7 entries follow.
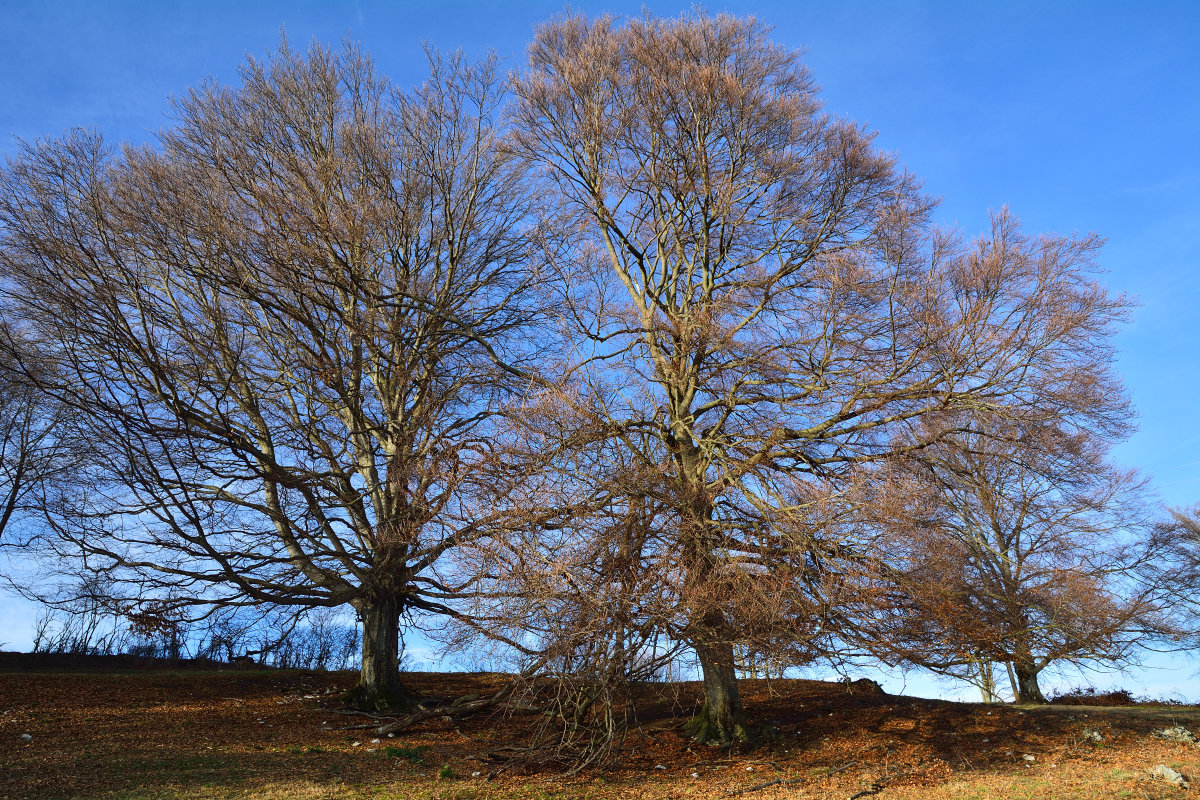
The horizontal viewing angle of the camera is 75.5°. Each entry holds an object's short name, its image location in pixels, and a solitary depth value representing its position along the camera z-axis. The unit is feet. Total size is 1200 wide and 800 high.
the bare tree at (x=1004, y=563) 30.25
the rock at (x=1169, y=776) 30.19
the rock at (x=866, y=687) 50.39
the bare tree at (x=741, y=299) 31.71
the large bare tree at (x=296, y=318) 35.22
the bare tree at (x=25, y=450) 50.47
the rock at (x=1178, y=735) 39.50
